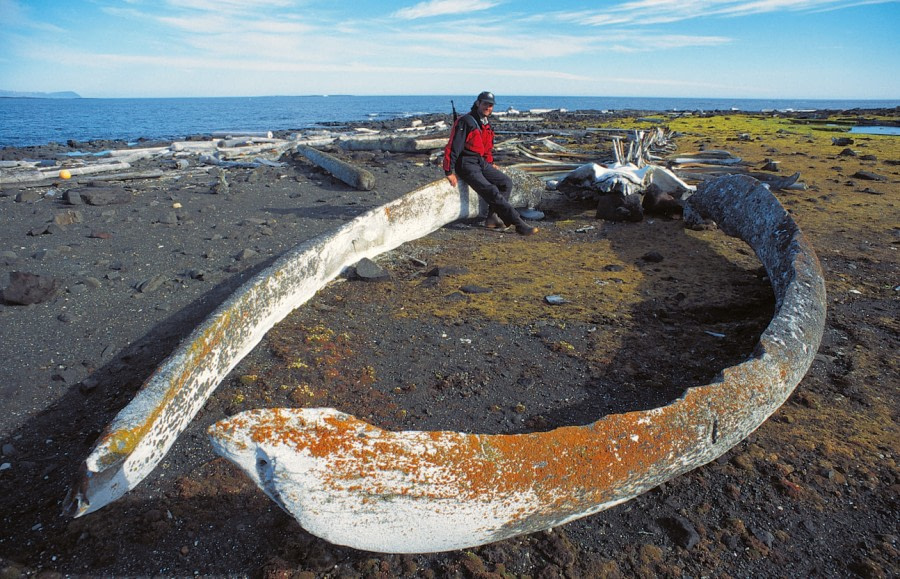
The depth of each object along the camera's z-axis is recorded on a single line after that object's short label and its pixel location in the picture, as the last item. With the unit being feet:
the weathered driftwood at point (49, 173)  32.35
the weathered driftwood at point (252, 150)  47.73
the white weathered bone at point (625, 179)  24.20
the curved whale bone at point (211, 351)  6.42
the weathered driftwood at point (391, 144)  48.65
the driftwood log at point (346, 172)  31.53
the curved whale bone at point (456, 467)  5.08
